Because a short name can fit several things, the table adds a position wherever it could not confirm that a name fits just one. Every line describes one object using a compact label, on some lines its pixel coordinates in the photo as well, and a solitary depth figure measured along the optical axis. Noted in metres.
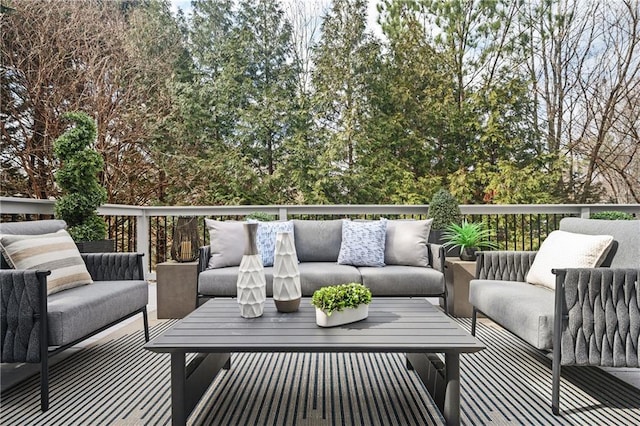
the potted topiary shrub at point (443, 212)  4.43
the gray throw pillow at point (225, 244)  3.49
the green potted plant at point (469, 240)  3.67
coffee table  1.57
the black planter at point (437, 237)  4.28
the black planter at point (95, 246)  3.60
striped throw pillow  2.27
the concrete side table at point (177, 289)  3.48
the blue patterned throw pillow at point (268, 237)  3.52
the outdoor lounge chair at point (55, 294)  1.93
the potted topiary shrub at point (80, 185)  3.65
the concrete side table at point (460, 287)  3.55
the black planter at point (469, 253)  3.67
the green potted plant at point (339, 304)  1.82
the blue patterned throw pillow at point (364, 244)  3.48
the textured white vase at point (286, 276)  2.03
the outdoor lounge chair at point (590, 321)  1.83
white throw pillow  2.29
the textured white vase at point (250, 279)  2.01
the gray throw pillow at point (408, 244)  3.53
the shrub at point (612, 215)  4.37
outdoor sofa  3.21
